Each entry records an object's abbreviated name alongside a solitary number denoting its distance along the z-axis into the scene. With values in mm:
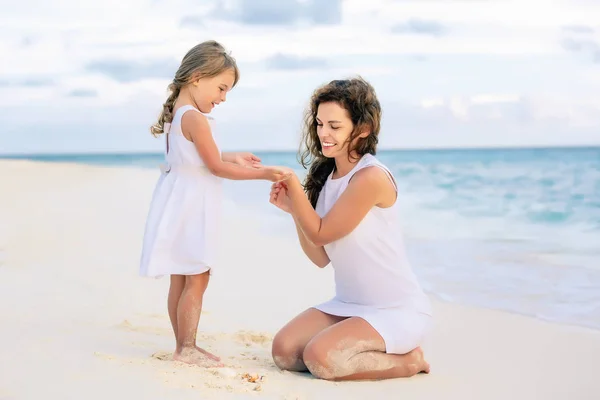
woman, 3578
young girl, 3686
